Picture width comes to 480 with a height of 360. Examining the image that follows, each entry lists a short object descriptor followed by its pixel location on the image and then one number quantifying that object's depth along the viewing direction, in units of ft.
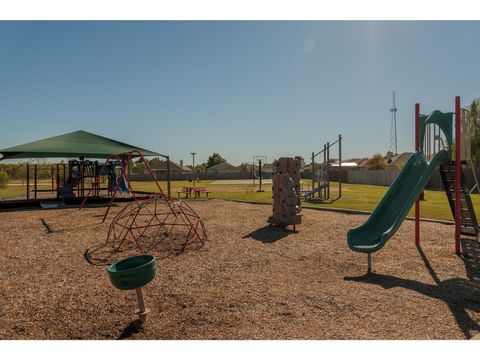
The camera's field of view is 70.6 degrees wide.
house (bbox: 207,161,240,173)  304.09
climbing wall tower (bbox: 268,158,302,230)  30.12
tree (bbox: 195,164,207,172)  326.28
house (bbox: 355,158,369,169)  229.52
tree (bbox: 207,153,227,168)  369.61
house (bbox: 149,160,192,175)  265.71
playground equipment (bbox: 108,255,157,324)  10.78
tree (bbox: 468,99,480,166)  94.49
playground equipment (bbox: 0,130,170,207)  49.65
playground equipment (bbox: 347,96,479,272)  19.25
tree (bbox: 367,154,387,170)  199.52
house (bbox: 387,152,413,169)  191.81
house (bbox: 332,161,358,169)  242.17
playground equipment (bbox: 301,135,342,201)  59.81
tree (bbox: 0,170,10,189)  89.30
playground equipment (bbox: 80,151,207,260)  22.98
